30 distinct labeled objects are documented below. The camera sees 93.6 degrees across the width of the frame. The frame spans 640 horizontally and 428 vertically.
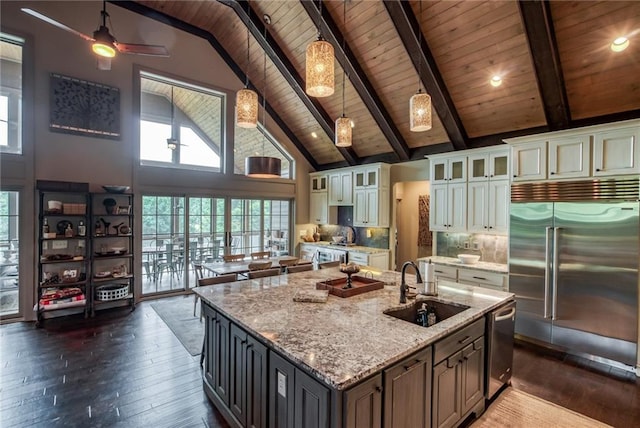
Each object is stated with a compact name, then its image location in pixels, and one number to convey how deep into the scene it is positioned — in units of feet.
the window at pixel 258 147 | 22.52
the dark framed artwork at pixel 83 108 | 15.46
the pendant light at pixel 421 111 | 8.89
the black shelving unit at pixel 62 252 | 14.79
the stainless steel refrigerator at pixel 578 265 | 10.61
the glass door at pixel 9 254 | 14.58
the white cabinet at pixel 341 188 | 22.57
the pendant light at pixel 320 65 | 7.44
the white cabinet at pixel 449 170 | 16.01
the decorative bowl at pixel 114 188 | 16.16
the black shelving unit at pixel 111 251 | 16.22
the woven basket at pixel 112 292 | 16.19
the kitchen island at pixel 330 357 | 4.94
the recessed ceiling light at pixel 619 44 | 10.32
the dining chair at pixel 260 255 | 18.90
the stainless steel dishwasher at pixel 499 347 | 8.39
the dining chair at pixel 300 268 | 13.96
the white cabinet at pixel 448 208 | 15.99
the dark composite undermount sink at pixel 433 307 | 8.14
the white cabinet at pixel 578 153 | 10.60
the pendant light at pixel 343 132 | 10.89
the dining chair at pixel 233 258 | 17.74
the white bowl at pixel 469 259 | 15.15
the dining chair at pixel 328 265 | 14.19
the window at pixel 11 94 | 14.55
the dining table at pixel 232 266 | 14.93
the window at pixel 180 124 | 18.90
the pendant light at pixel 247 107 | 9.86
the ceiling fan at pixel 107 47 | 10.07
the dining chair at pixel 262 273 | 11.80
